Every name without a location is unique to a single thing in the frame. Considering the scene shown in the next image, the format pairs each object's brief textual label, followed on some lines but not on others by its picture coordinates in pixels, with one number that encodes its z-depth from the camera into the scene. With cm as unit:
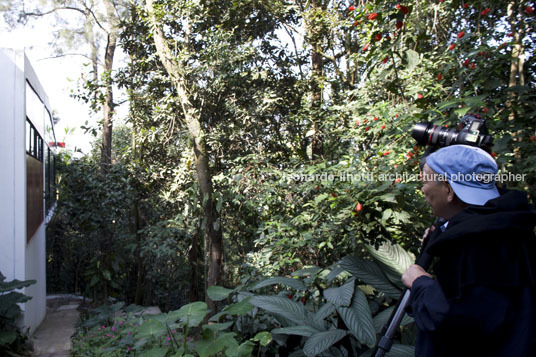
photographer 106
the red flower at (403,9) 244
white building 507
